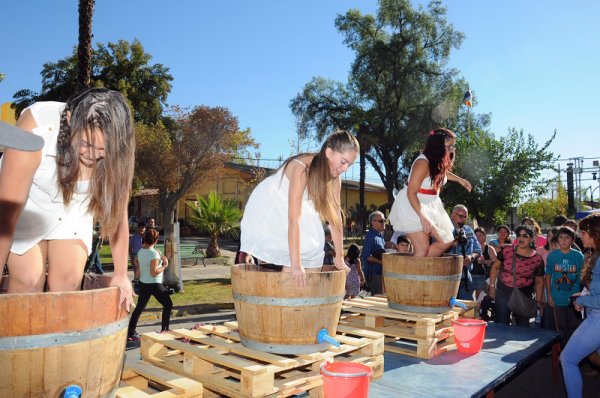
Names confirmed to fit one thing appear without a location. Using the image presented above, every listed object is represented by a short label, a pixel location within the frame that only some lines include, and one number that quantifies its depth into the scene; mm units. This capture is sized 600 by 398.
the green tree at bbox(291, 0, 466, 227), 32500
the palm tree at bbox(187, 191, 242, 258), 17750
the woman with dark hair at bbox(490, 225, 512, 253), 9344
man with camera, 7620
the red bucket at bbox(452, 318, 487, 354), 4266
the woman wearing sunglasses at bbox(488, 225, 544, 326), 6652
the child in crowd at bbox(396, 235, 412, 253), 7879
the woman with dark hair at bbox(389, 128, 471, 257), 4660
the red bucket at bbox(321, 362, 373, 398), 2697
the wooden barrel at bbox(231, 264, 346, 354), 2979
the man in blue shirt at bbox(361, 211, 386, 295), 8391
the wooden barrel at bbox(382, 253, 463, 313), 4461
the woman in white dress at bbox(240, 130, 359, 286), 3178
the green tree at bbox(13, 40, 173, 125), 31281
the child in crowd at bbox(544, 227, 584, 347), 6414
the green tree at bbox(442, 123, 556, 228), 23766
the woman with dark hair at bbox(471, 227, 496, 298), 8375
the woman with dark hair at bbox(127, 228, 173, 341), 7473
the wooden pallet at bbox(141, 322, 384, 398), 2754
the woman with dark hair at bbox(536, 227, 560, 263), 7434
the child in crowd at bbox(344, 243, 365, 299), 8156
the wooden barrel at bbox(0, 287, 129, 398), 1780
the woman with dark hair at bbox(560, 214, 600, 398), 4127
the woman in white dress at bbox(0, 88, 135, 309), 2221
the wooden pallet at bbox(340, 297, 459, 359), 4164
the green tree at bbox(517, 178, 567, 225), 44812
